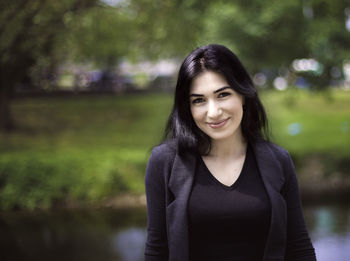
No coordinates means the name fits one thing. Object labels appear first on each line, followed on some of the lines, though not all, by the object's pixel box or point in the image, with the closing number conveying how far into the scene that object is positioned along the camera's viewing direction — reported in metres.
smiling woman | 1.95
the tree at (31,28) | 7.20
